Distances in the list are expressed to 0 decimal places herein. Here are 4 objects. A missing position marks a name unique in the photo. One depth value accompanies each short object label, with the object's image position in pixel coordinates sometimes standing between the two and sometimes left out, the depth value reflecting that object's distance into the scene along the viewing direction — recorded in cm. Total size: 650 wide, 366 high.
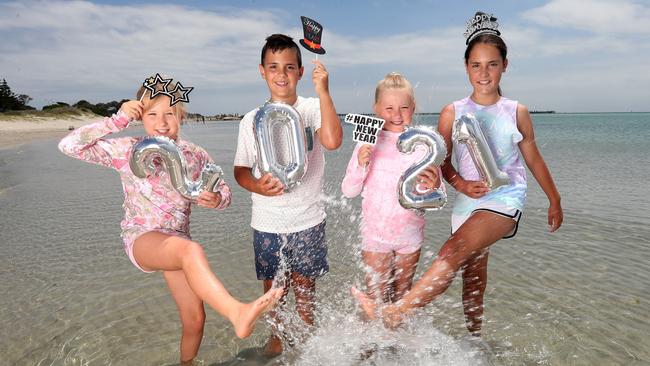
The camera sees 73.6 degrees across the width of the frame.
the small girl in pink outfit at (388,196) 326
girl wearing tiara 296
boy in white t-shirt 318
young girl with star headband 285
